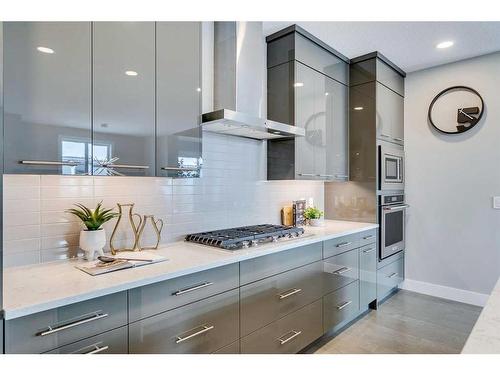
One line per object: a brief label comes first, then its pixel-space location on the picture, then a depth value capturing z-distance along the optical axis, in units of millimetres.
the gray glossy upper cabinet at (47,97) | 1228
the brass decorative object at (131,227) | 1843
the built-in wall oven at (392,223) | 3229
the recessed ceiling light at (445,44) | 2863
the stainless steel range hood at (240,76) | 2260
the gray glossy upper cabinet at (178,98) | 1728
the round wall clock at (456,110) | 3203
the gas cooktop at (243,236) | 1948
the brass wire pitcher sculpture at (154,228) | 1956
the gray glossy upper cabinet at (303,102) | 2646
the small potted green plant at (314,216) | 3078
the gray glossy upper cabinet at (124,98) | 1483
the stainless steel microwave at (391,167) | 3221
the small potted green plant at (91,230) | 1621
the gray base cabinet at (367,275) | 2905
